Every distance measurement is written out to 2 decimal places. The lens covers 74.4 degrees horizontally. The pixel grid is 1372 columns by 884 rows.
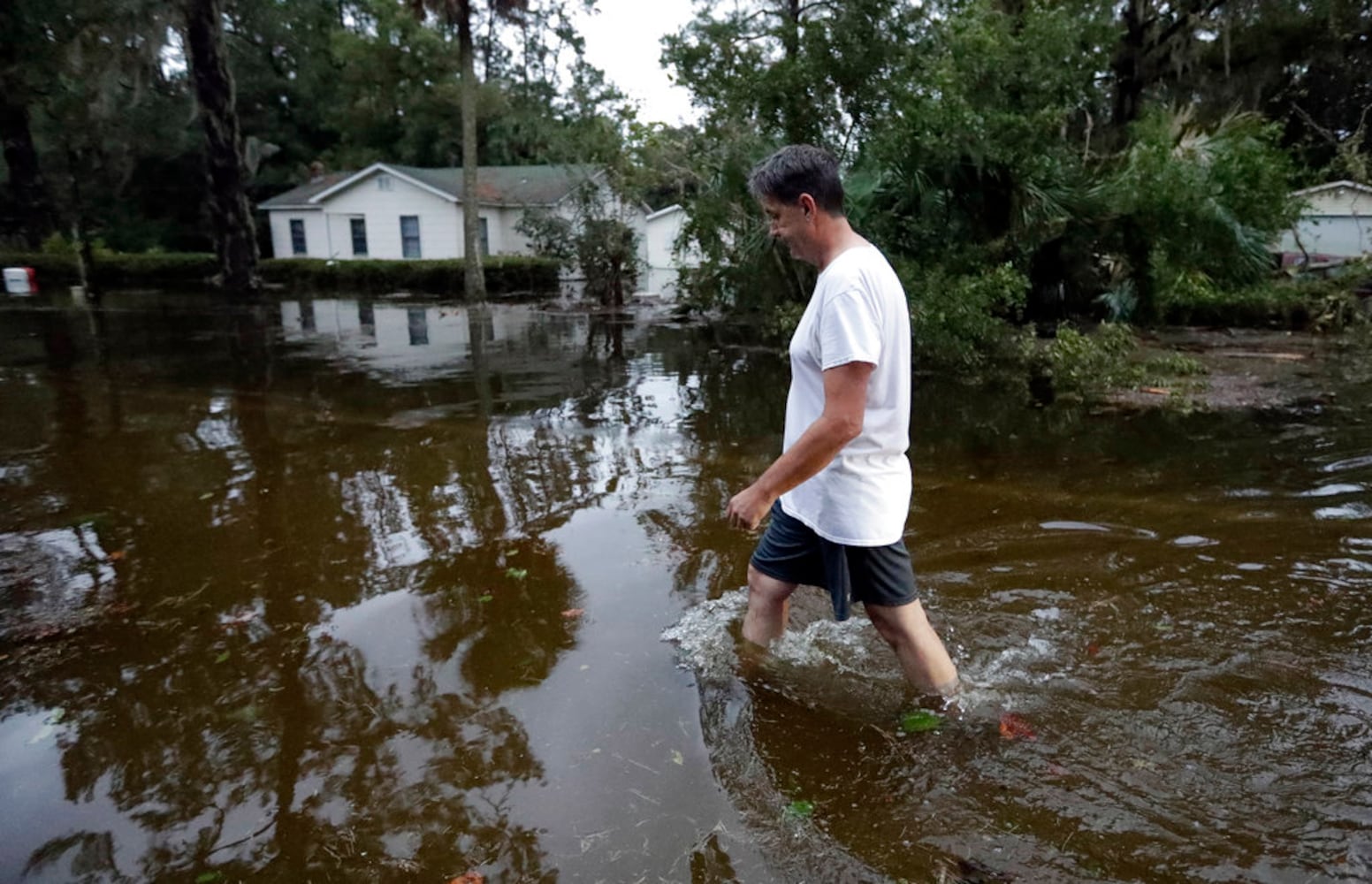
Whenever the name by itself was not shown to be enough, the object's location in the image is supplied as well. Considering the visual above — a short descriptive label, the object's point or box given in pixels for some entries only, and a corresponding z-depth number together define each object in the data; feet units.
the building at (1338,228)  72.13
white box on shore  76.95
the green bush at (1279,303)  45.09
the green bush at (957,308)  30.63
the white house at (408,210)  97.81
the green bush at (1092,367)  30.12
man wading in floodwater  8.00
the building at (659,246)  91.25
